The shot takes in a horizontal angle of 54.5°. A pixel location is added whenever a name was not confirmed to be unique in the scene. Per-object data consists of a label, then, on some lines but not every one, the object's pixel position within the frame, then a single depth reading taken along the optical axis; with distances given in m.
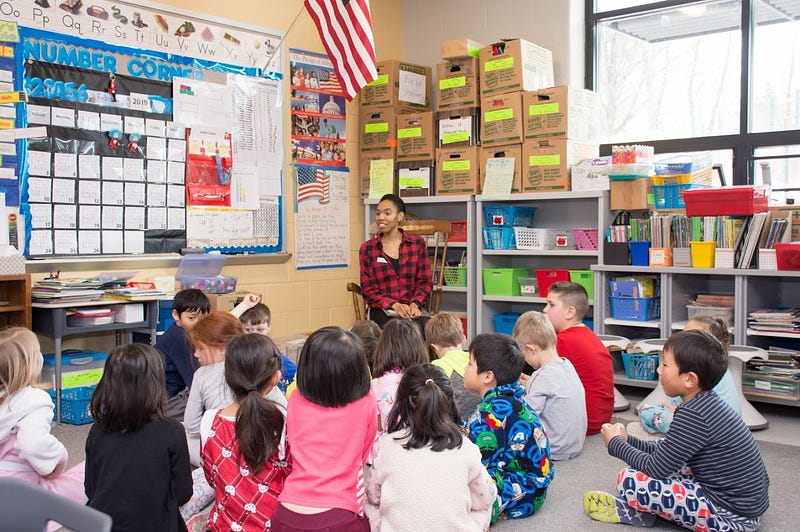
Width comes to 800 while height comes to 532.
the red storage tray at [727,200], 4.59
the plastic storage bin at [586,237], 5.36
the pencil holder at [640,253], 4.97
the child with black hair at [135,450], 2.14
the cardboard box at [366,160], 6.23
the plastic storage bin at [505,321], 5.72
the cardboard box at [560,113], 5.33
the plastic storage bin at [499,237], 5.73
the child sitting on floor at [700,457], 2.63
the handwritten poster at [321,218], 5.96
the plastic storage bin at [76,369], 4.31
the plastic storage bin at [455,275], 5.90
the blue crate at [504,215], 5.75
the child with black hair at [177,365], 3.64
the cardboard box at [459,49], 5.79
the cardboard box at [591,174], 5.16
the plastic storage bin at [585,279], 5.29
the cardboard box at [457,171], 5.80
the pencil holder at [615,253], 5.06
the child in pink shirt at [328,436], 2.14
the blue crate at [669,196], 5.03
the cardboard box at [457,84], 5.83
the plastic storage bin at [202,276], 5.06
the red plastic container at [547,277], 5.43
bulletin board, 4.46
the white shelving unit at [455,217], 5.84
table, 4.19
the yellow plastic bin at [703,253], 4.70
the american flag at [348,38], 4.79
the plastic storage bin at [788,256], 4.33
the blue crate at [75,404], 4.31
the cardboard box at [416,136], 6.03
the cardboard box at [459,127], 5.83
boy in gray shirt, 3.46
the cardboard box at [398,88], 6.18
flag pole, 5.68
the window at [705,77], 5.23
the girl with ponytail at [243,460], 2.36
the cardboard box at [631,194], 5.04
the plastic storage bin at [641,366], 4.84
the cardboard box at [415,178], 6.05
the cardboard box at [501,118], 5.54
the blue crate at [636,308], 5.01
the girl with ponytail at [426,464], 2.21
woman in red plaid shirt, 4.97
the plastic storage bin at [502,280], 5.70
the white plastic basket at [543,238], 5.60
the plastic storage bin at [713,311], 4.74
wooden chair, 5.68
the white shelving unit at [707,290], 4.59
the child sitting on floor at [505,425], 2.79
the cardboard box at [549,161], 5.35
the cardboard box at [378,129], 6.20
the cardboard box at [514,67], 5.53
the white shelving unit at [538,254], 5.61
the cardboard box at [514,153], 5.56
